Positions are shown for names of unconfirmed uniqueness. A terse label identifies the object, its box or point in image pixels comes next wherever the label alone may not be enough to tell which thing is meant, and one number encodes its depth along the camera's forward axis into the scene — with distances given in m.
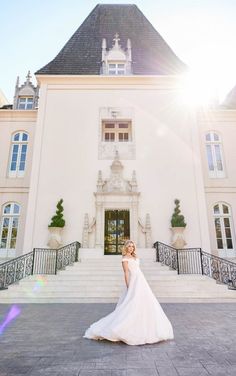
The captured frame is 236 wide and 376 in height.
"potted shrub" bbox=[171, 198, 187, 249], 11.80
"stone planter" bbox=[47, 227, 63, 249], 11.65
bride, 3.87
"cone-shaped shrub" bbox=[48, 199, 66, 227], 11.80
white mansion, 12.64
